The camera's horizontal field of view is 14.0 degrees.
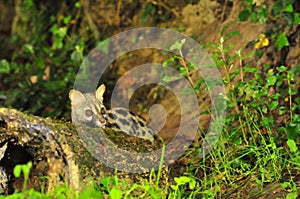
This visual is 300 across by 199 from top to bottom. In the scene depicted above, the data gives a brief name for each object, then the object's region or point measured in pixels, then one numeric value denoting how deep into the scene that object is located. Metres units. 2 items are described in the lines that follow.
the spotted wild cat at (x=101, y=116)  12.96
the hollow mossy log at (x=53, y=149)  9.84
